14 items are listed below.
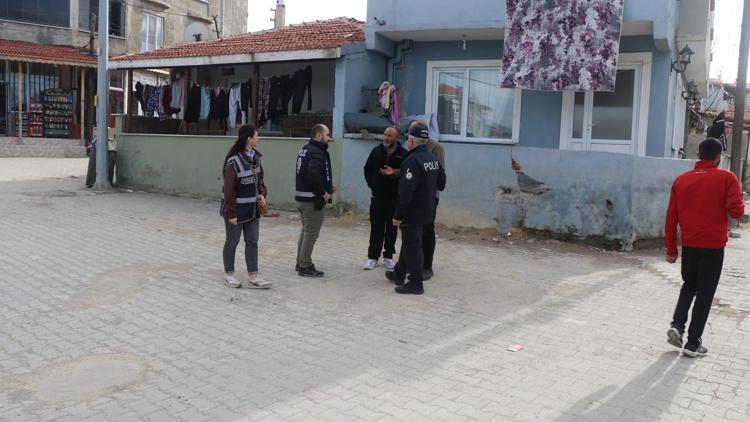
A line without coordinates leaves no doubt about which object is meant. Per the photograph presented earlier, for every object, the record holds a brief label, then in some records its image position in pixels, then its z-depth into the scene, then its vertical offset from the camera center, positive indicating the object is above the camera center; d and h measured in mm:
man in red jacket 4949 -458
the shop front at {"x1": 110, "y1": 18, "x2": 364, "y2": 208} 13039 +1100
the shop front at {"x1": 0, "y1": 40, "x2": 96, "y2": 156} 25375 +2025
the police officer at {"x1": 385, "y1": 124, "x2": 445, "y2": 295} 6570 -434
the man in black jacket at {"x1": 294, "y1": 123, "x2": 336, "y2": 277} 7023 -309
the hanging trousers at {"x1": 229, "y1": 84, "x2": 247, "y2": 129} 14711 +1140
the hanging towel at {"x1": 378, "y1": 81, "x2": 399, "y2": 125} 12336 +1134
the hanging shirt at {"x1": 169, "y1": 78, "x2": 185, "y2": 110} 15938 +1428
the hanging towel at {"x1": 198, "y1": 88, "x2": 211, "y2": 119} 15312 +1177
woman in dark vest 6406 -495
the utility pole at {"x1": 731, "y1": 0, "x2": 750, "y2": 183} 14453 +1813
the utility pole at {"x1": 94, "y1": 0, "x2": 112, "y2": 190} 14742 +988
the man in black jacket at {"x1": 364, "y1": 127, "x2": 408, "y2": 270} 7453 -273
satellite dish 18797 +3502
